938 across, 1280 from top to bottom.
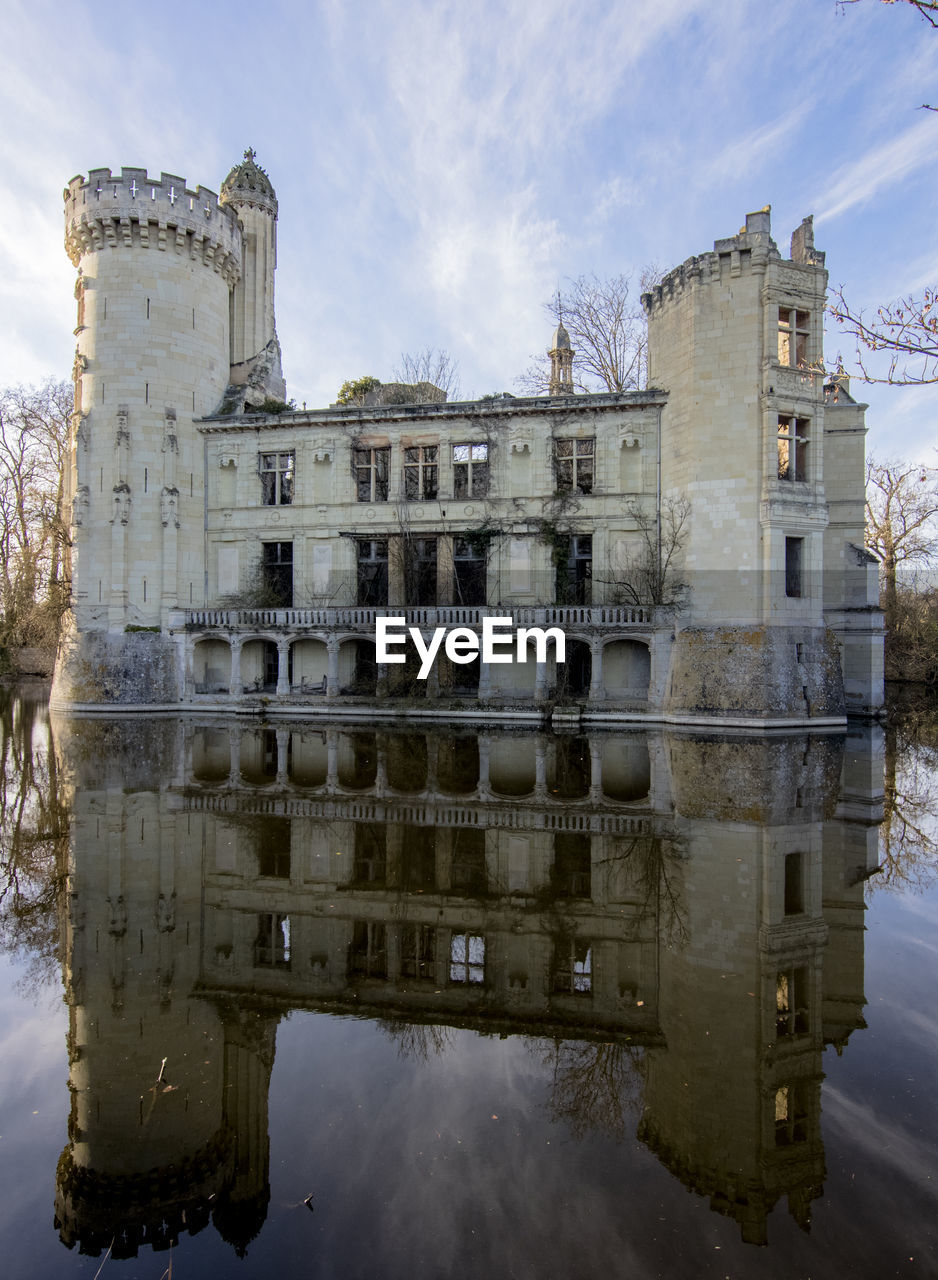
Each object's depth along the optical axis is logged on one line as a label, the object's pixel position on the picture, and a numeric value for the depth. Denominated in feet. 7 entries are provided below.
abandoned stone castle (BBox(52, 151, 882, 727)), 75.87
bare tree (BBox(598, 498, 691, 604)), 80.18
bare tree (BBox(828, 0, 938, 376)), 18.85
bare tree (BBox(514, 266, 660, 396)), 127.34
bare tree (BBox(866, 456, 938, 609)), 133.08
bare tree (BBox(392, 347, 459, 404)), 141.70
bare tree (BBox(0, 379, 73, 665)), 127.75
